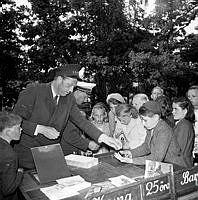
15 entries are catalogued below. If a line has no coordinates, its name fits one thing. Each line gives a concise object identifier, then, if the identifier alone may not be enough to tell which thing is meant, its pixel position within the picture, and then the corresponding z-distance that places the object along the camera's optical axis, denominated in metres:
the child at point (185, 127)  2.85
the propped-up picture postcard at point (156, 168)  1.80
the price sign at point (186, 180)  1.81
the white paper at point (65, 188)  1.79
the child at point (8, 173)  1.99
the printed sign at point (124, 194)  1.50
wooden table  1.57
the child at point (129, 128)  3.65
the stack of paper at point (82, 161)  2.49
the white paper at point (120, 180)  1.97
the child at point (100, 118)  4.32
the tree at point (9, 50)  15.44
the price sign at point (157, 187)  1.69
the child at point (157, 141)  2.35
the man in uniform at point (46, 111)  2.66
